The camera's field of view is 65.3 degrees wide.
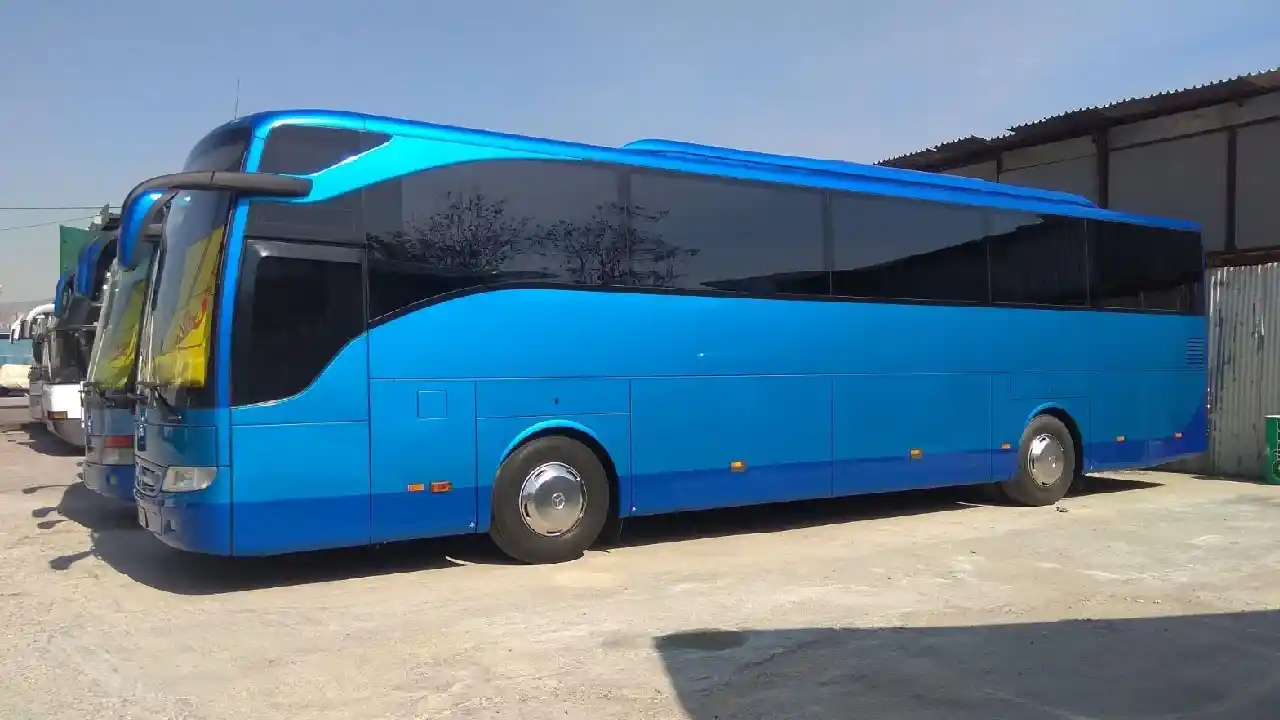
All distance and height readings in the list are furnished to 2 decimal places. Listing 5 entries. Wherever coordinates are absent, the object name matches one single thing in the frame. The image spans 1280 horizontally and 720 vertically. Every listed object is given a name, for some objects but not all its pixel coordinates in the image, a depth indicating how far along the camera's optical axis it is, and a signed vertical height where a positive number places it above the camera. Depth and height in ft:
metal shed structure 46.44 +9.54
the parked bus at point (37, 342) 66.57 +0.62
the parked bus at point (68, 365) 48.32 -0.75
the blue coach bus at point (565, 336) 22.36 +0.33
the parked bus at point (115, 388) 28.30 -1.06
